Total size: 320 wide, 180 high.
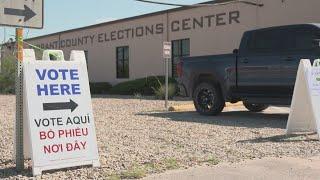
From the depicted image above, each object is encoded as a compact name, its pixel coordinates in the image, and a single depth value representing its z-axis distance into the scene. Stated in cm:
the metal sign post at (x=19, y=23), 541
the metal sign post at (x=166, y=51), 1358
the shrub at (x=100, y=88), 2561
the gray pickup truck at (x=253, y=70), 991
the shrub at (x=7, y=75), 2458
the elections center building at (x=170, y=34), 1828
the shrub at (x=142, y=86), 2119
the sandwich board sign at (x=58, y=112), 546
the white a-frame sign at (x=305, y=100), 790
